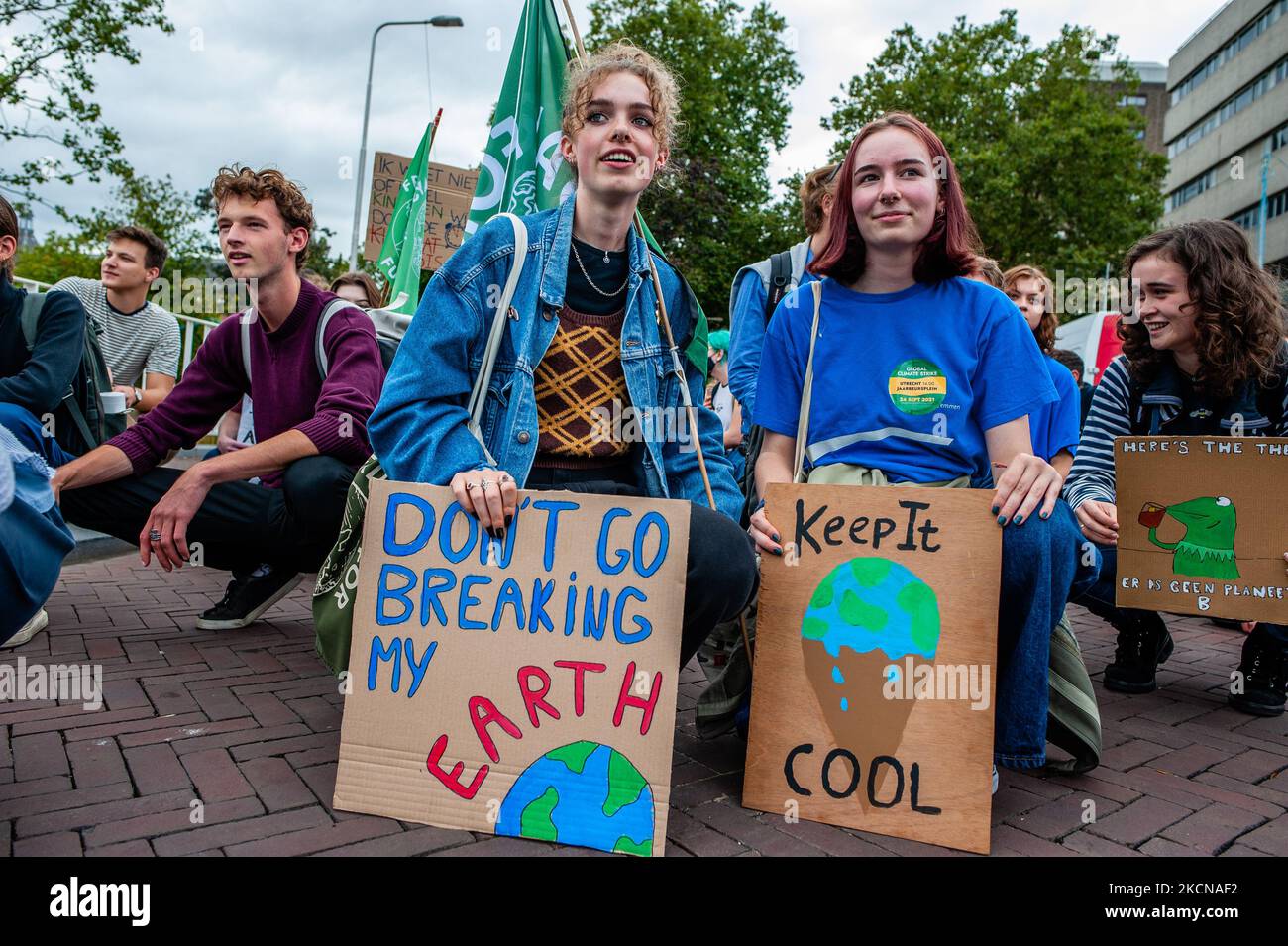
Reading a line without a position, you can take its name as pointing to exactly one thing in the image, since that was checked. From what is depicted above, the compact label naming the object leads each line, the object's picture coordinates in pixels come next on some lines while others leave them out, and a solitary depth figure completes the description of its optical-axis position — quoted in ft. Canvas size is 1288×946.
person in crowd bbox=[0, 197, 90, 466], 11.72
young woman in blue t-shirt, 7.48
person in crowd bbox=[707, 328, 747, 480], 19.92
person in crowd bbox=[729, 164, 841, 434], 11.67
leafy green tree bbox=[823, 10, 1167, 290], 77.51
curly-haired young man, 10.91
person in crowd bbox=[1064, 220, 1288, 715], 10.49
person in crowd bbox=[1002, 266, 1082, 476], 9.97
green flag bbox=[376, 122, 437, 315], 20.31
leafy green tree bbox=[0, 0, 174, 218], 44.32
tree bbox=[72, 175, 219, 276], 89.55
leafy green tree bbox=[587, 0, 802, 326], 75.46
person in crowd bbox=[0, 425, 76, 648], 6.30
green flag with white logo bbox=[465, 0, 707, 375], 13.24
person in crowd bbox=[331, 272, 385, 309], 20.45
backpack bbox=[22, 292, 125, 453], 12.33
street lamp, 45.78
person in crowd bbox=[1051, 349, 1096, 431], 19.07
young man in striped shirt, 17.42
